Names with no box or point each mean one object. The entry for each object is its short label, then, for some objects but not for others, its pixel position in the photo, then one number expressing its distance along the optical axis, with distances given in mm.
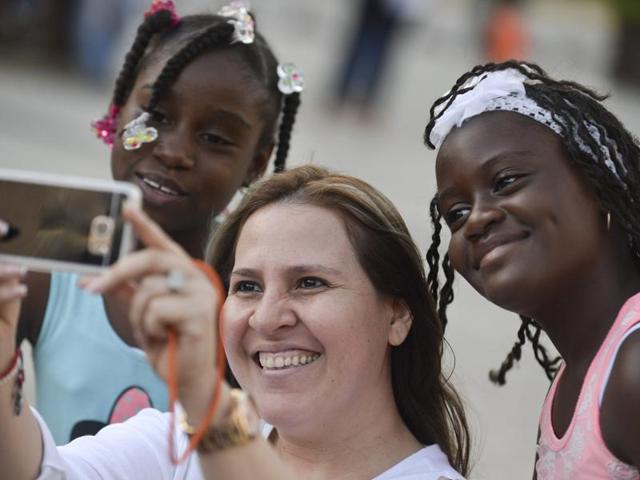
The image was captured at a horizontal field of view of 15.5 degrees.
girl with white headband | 4733
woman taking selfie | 4986
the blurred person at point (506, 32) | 24118
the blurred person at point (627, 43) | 26435
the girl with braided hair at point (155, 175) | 6428
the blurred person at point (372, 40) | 22293
